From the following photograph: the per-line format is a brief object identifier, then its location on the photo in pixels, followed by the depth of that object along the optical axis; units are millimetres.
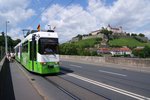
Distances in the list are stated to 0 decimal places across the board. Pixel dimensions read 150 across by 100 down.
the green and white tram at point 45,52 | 7634
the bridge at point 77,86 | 4251
